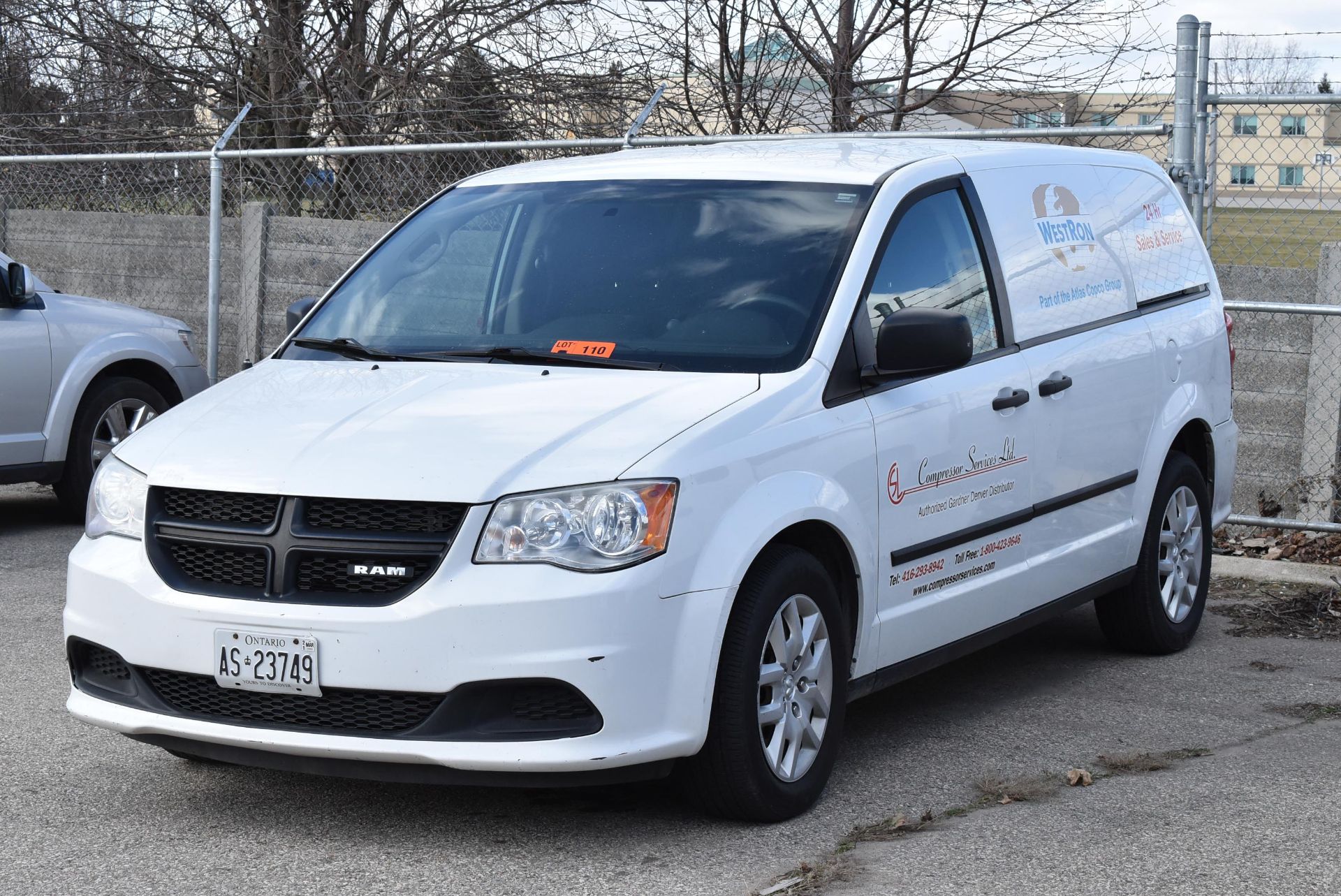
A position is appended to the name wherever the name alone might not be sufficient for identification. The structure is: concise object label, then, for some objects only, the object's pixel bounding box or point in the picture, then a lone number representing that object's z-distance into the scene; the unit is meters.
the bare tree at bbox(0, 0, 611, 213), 14.83
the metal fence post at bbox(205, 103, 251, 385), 11.23
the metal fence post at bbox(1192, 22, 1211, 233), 8.48
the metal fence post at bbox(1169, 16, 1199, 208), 8.52
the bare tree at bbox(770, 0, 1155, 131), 12.59
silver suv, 8.93
